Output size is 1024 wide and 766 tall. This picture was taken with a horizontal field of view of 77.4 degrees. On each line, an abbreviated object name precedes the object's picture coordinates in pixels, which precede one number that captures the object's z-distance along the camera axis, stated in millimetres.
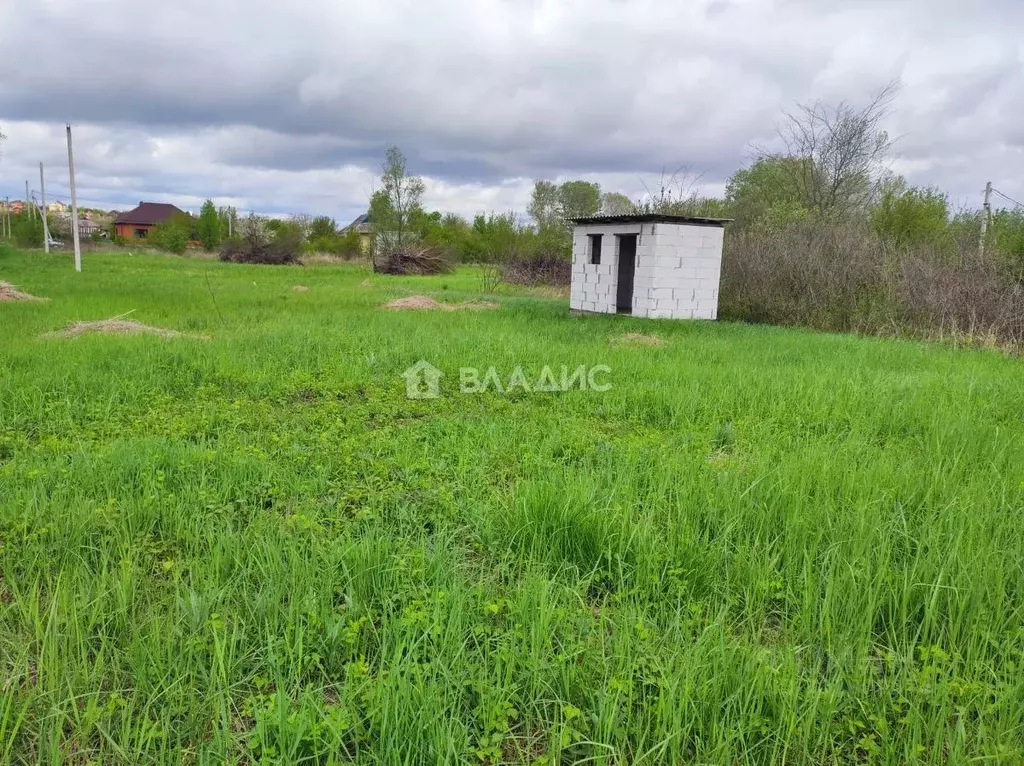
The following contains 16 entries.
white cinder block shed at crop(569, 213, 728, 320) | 12820
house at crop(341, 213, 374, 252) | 44422
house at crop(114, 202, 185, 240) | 67250
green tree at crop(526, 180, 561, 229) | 41562
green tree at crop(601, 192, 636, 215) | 28988
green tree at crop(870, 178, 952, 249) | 17375
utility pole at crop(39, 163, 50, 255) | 33844
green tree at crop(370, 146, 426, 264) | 35906
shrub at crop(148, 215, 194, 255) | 41656
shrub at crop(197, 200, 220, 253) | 44719
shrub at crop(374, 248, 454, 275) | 30578
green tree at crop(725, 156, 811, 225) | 21344
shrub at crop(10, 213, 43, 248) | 40156
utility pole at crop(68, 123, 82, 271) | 21203
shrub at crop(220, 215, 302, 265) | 34969
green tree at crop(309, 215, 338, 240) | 49844
